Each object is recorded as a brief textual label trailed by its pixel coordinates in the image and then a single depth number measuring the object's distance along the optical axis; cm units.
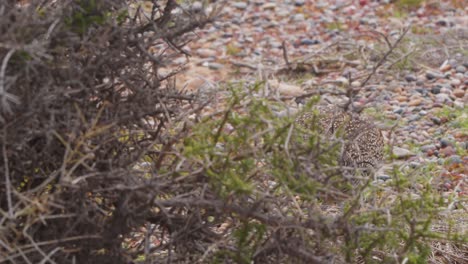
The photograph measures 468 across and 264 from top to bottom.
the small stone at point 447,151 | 1167
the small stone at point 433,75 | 1444
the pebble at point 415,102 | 1356
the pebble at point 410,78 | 1440
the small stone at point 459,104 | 1319
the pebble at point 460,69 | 1455
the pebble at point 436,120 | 1285
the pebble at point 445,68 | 1467
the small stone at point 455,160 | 1135
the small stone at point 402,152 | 1162
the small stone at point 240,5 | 1845
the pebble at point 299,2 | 1845
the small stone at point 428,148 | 1191
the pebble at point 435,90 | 1393
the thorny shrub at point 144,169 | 582
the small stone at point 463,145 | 1178
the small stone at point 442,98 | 1354
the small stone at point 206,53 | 1623
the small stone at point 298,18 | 1778
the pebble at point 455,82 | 1412
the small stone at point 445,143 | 1194
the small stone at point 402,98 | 1375
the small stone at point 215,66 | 1557
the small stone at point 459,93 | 1375
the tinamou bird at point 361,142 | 941
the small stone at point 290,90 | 1362
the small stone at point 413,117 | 1299
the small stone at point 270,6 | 1836
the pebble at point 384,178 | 1059
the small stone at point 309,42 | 1672
